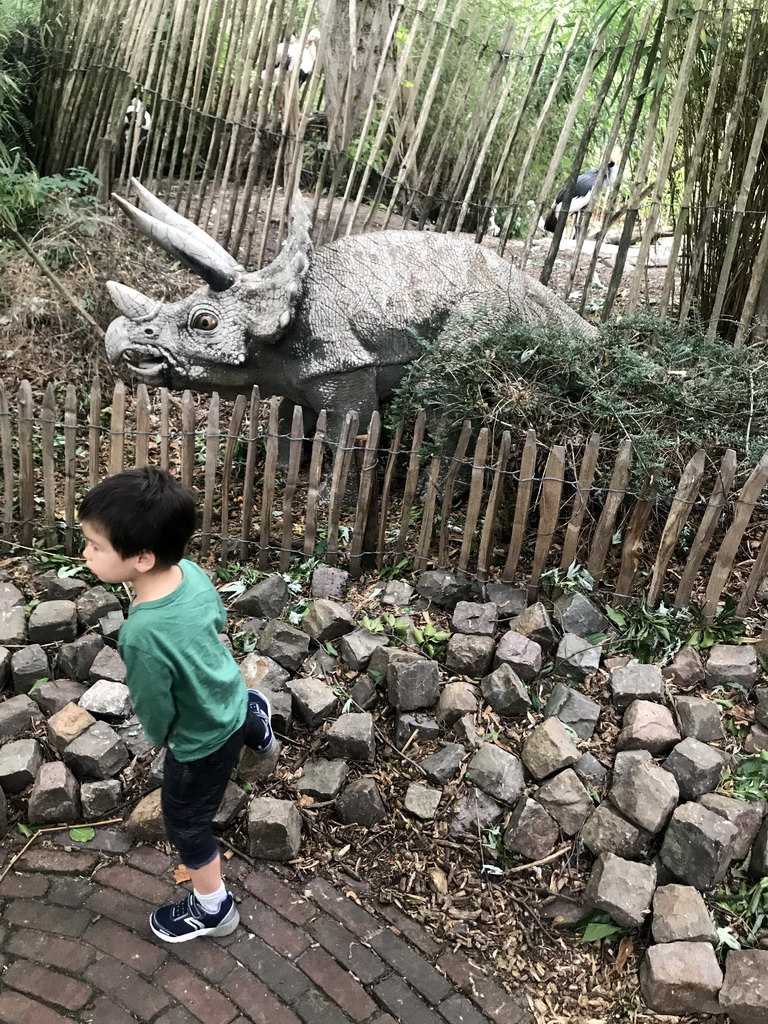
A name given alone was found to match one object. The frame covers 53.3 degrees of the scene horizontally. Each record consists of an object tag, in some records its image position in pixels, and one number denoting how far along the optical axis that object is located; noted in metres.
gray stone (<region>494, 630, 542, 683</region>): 3.39
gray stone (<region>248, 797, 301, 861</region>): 2.86
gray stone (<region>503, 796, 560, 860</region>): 2.92
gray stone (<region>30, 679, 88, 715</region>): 3.27
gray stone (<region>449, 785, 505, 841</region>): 3.02
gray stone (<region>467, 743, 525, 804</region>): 3.03
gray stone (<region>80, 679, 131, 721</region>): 3.22
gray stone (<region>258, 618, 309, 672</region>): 3.49
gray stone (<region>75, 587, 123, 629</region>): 3.59
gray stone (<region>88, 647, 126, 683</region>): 3.32
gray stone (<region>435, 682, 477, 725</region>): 3.29
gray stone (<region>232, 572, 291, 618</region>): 3.74
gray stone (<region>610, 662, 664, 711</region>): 3.25
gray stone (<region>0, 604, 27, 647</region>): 3.51
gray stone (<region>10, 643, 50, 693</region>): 3.36
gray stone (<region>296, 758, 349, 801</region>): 3.08
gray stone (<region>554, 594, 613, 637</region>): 3.54
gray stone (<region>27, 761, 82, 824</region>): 2.94
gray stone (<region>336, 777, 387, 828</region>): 3.02
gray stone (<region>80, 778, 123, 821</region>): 3.00
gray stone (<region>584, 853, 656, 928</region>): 2.65
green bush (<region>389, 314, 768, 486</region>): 3.61
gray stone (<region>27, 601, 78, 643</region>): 3.50
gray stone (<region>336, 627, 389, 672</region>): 3.48
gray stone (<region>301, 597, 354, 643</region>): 3.59
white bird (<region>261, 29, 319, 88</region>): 6.27
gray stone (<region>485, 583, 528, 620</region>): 3.70
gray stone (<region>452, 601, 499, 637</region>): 3.56
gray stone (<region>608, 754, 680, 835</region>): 2.81
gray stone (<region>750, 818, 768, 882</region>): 2.73
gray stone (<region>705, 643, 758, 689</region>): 3.31
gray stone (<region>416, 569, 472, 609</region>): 3.76
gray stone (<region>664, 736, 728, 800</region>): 2.91
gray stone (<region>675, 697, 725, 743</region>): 3.12
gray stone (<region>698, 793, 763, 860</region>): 2.81
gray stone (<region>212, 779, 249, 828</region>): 2.96
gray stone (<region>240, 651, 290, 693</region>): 3.35
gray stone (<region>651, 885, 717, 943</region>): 2.56
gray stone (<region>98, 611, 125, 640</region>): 3.53
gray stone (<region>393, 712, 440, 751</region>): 3.28
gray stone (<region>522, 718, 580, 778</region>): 3.04
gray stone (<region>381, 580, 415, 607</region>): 3.81
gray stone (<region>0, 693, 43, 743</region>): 3.18
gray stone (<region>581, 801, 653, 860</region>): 2.81
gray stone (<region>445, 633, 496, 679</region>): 3.44
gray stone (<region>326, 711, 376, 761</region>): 3.15
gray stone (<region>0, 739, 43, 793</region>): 3.00
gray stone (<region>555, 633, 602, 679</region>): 3.42
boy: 2.20
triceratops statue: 4.20
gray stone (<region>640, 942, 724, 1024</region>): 2.46
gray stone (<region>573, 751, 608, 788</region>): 3.09
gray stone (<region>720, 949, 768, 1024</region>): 2.38
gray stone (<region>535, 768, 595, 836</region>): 2.96
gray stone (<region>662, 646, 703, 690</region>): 3.36
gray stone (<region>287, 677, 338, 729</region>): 3.28
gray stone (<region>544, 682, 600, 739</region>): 3.23
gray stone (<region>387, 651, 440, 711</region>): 3.28
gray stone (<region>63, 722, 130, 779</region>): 3.03
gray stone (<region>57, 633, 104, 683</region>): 3.39
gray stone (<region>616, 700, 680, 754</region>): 3.08
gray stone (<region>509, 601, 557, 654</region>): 3.51
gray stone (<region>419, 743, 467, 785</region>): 3.12
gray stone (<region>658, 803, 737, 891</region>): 2.69
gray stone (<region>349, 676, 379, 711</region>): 3.39
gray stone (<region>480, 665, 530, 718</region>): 3.28
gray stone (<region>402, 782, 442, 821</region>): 3.04
